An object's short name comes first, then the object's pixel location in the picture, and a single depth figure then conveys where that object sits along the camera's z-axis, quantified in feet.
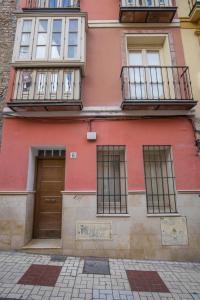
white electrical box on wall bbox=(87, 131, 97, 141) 17.29
